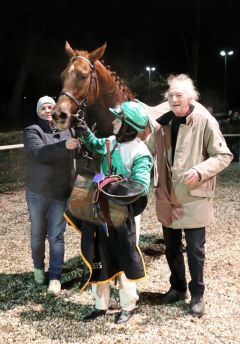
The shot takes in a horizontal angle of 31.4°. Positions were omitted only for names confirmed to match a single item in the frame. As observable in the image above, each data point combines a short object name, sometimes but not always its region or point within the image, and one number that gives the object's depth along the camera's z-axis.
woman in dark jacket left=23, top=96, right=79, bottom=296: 3.86
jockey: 3.02
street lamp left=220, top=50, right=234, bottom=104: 31.91
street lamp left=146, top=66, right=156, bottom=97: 21.40
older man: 3.23
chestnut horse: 3.60
